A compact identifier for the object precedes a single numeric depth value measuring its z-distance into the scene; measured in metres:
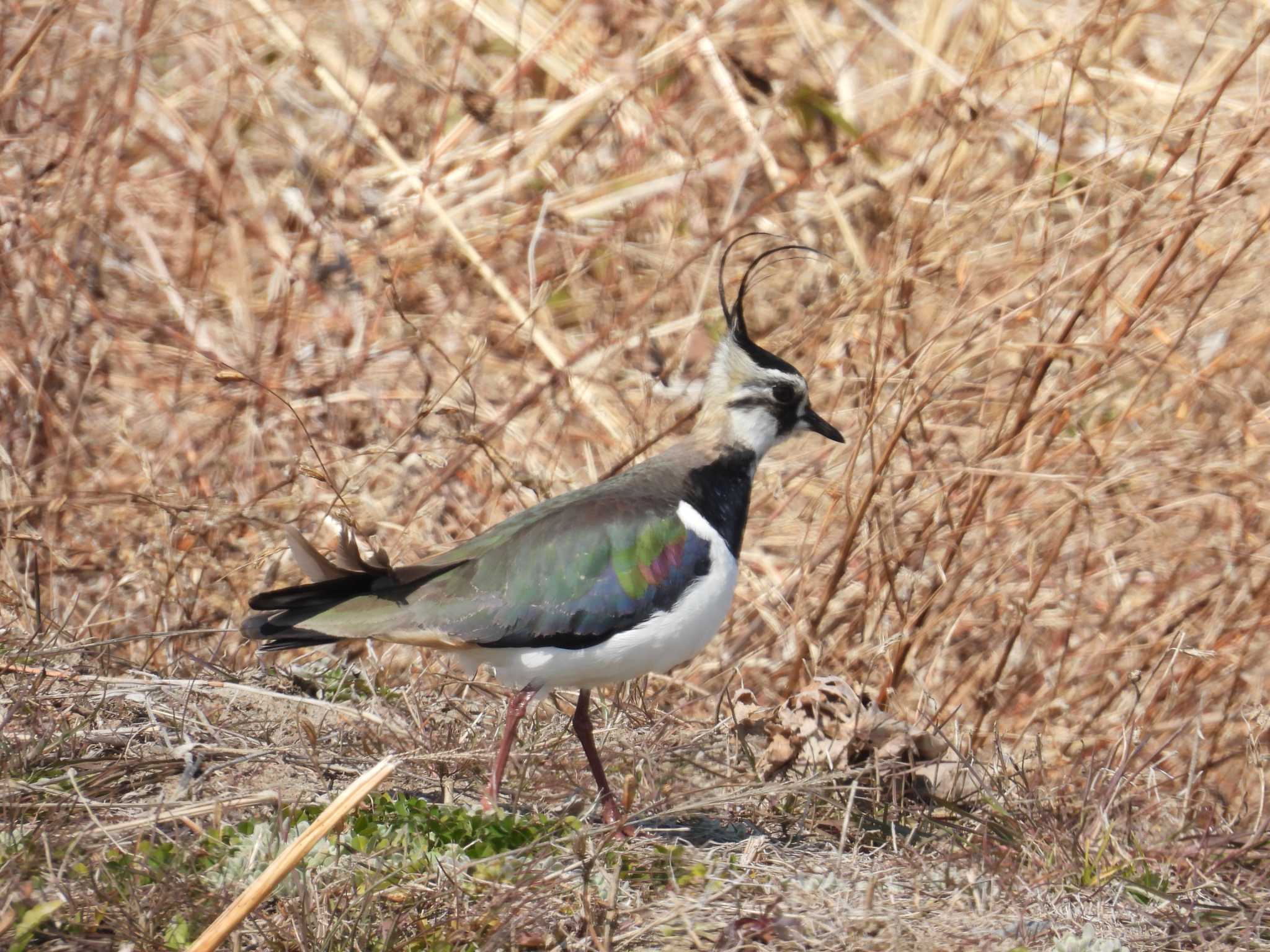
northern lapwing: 8.83
